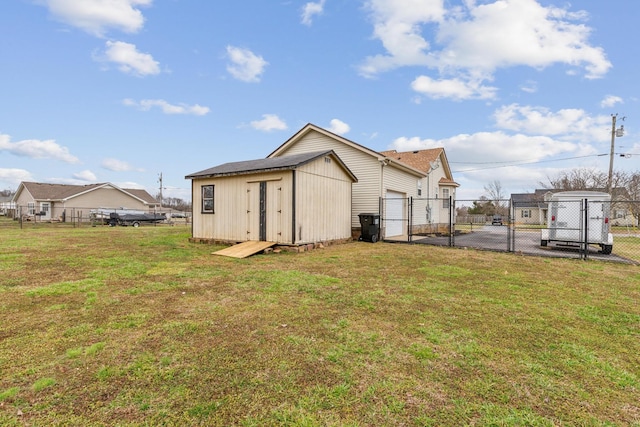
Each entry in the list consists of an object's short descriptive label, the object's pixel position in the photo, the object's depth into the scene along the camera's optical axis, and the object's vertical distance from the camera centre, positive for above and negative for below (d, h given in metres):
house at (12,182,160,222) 32.16 +1.62
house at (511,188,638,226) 27.14 +0.42
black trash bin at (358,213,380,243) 12.34 -0.58
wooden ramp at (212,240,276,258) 8.54 -1.12
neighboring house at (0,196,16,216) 34.53 +0.42
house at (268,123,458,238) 13.51 +1.84
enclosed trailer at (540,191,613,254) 9.59 -0.23
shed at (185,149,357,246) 9.62 +0.46
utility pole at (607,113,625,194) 19.97 +5.64
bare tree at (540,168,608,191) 29.22 +3.66
